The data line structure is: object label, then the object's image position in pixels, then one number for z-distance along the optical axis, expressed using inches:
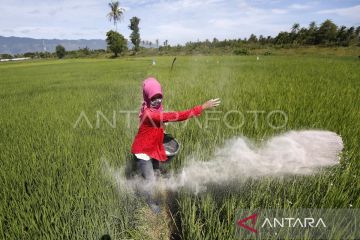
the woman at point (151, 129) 87.3
